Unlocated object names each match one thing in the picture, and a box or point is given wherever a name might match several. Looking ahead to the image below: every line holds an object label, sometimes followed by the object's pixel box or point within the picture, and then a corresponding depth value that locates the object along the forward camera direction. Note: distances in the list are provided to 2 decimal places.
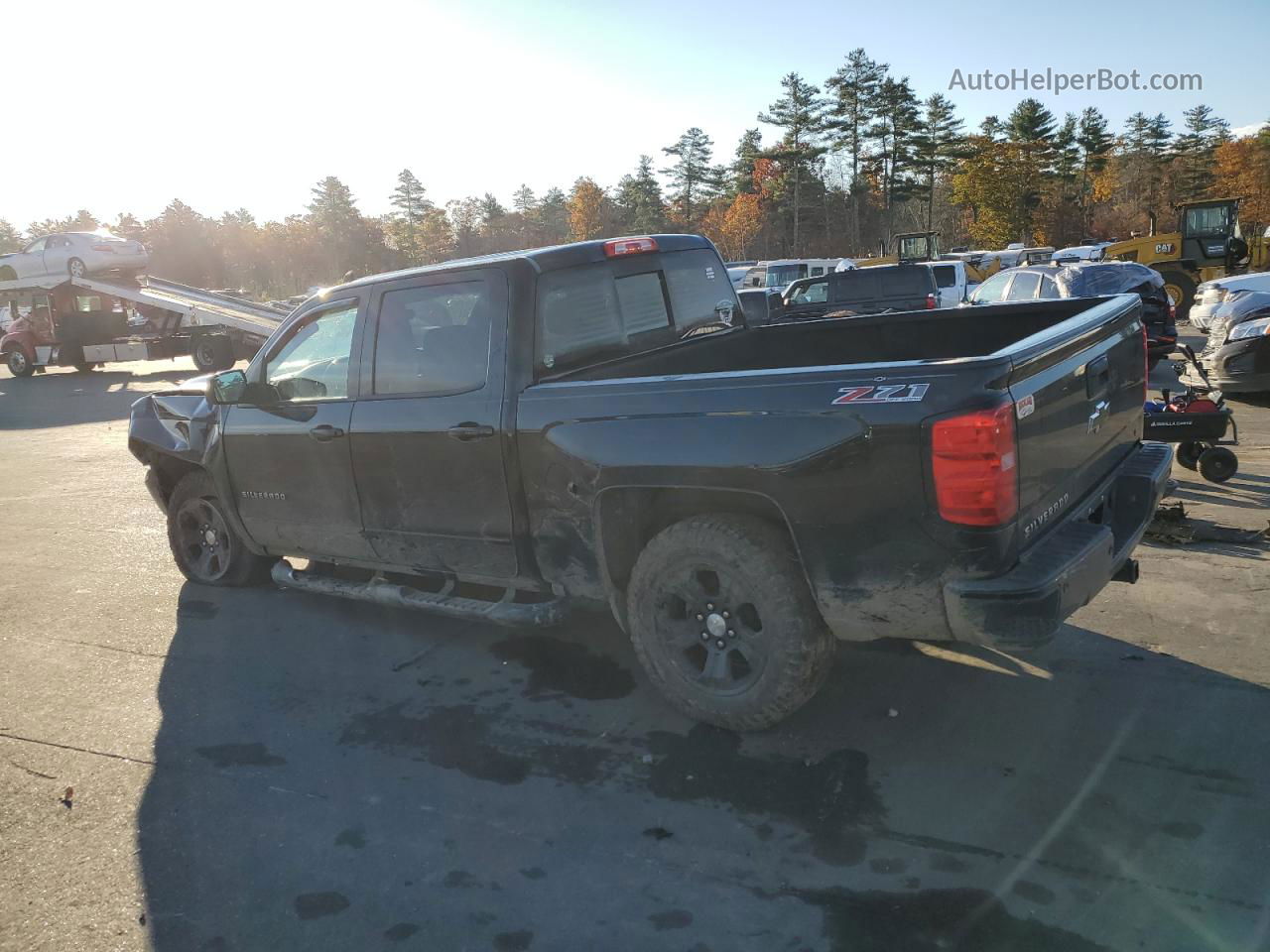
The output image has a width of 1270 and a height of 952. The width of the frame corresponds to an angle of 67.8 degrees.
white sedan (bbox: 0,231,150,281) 24.30
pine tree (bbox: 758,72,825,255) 66.31
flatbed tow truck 23.61
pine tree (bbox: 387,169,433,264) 100.12
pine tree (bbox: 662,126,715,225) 76.69
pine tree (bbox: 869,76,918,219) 65.56
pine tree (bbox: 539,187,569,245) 85.56
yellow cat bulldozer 23.64
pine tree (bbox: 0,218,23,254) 97.56
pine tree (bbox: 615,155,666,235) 71.31
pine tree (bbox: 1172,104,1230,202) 66.44
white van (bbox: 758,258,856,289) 28.83
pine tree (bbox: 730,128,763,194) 72.94
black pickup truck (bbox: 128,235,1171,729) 3.19
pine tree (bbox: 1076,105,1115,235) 68.12
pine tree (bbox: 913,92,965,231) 68.81
